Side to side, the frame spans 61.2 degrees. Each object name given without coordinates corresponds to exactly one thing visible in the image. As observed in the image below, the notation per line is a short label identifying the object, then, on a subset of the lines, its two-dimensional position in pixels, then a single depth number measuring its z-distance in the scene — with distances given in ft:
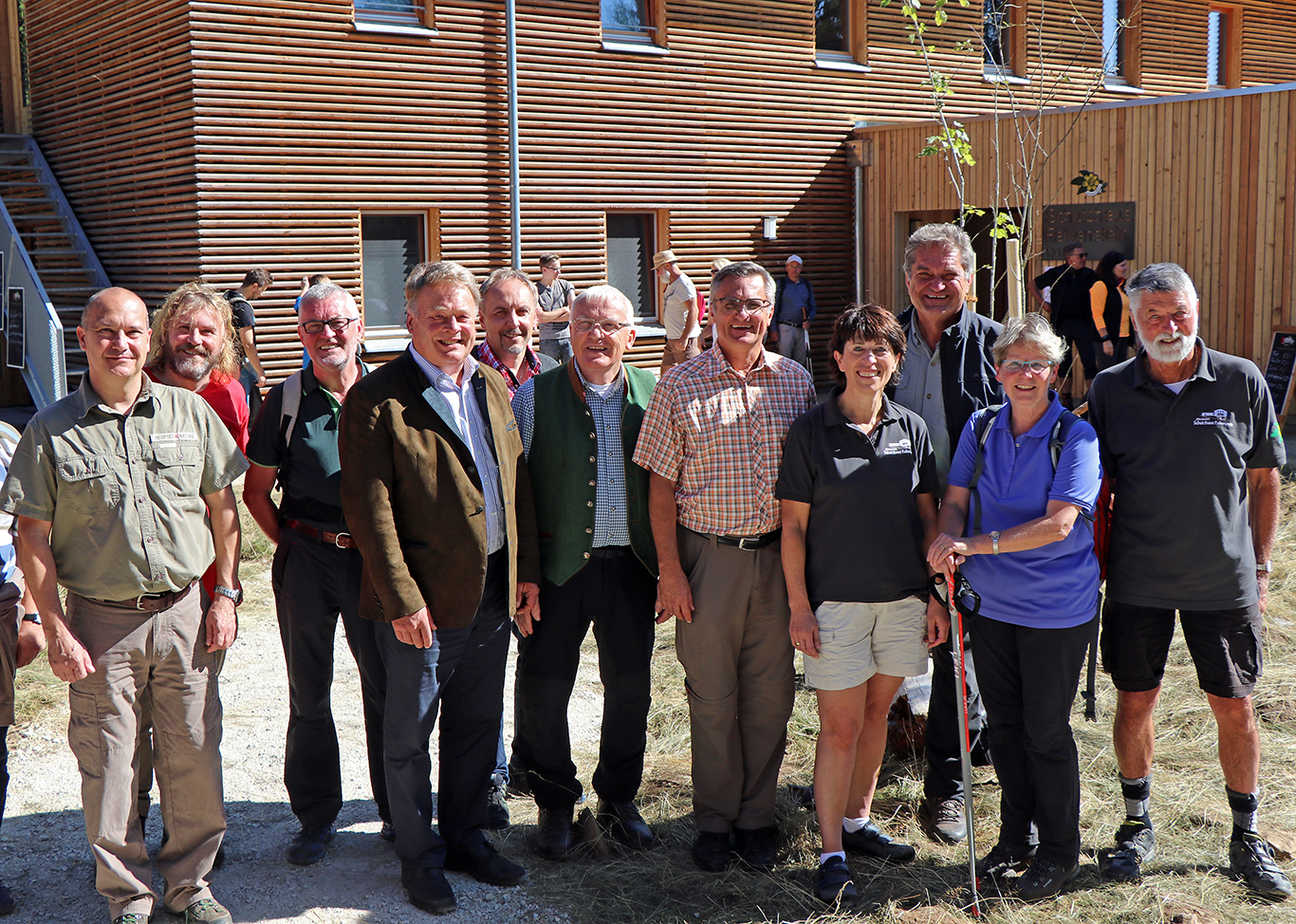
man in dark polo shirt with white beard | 10.96
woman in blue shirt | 10.68
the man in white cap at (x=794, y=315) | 45.19
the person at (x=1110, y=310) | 35.55
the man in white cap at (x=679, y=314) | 37.63
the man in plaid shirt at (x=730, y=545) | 11.43
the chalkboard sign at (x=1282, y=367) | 36.66
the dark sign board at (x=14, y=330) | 35.45
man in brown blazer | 10.47
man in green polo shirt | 11.69
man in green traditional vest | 11.87
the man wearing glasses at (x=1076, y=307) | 36.37
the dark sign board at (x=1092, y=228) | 42.09
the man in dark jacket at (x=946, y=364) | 12.27
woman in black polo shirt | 10.84
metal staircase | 33.96
